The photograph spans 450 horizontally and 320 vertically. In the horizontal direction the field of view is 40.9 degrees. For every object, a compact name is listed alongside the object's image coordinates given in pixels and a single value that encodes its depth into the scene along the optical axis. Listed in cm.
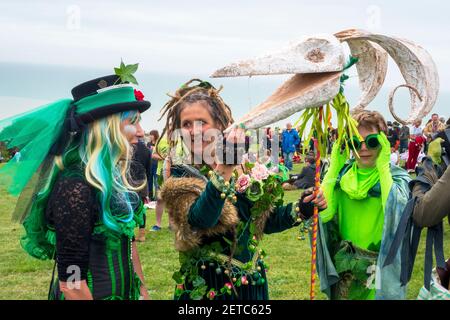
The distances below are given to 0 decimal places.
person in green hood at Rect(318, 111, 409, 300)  402
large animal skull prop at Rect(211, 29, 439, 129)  250
